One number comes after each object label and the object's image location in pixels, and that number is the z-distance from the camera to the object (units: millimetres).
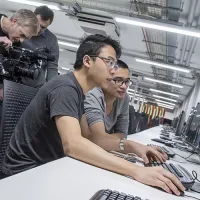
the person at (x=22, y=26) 2008
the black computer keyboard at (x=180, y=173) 1141
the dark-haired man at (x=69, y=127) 1058
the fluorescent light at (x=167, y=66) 8066
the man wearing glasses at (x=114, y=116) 1627
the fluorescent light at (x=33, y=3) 4997
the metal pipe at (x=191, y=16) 4672
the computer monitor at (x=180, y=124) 5023
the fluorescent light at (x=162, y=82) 11461
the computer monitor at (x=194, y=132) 2326
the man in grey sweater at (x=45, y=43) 2631
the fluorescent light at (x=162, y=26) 4680
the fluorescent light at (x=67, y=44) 8956
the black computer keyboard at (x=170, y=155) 2076
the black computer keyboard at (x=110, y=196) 665
